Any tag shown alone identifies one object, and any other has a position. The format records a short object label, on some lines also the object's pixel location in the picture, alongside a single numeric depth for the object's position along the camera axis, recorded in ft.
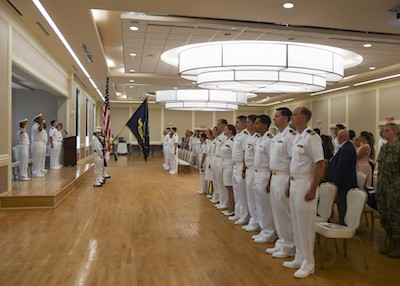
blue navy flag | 30.76
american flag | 32.83
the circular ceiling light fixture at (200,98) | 44.55
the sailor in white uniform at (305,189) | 12.23
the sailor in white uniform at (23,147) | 29.04
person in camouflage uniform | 14.11
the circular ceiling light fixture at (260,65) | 21.31
